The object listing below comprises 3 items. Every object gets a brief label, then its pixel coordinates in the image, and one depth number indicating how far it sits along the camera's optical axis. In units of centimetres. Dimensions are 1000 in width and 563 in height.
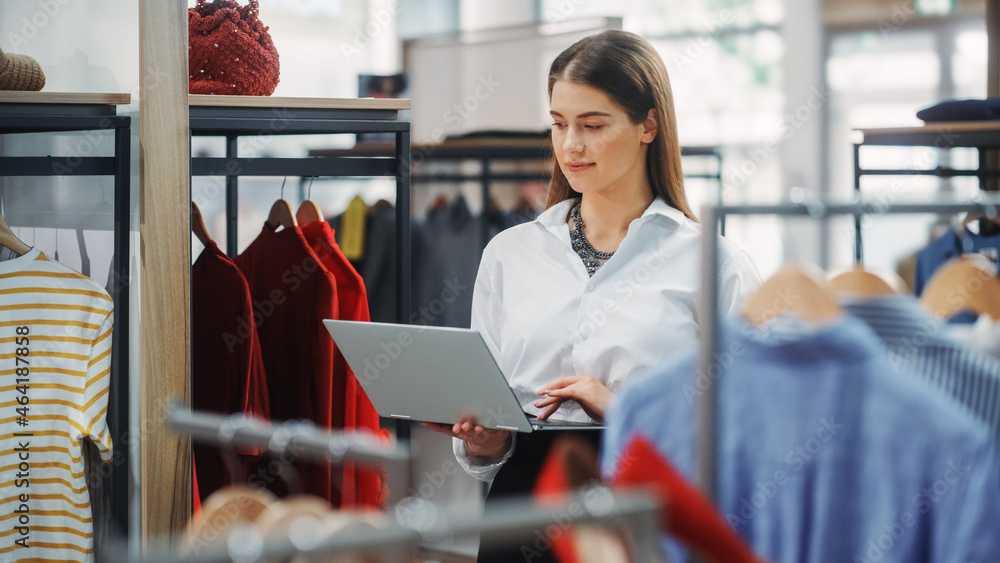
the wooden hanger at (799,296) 91
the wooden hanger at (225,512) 74
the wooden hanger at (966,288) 100
